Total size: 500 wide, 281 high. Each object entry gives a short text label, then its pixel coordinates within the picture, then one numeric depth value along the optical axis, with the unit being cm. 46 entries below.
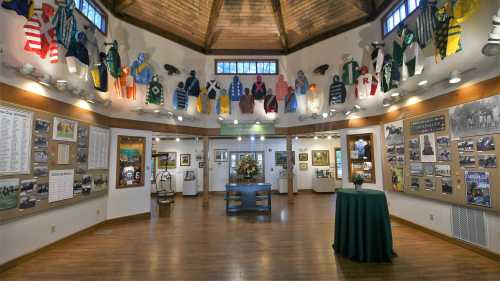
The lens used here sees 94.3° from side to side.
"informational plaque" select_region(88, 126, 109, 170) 541
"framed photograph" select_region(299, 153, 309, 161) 1170
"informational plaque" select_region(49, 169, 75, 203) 430
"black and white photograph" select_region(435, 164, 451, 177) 437
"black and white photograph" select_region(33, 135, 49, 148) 395
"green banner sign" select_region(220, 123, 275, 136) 855
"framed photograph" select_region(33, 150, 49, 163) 394
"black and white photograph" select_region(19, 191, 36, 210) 367
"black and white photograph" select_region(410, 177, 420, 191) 510
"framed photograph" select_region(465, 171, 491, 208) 370
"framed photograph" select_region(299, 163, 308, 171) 1170
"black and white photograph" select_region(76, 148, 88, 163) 498
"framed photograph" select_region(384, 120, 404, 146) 559
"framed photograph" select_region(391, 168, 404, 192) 560
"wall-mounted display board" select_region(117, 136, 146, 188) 635
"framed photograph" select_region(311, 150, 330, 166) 1163
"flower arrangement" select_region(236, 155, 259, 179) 759
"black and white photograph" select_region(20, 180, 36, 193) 370
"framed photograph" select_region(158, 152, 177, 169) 1136
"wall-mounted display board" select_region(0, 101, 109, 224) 346
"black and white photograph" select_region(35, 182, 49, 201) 397
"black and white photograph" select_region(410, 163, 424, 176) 500
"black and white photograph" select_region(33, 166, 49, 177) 394
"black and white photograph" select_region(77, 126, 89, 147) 501
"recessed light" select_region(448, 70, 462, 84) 388
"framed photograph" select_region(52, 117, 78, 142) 439
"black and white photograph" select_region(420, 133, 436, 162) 468
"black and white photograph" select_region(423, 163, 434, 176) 473
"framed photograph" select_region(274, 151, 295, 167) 1164
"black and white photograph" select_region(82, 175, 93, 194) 514
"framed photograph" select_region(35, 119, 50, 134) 399
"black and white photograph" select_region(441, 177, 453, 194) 434
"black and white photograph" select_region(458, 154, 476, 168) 389
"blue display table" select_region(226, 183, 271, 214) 713
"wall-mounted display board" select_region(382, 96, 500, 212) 361
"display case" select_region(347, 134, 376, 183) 663
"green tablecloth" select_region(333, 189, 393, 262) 354
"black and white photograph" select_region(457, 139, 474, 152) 391
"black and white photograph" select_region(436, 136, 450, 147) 437
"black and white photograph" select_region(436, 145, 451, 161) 435
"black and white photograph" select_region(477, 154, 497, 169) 357
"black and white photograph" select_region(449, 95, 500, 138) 352
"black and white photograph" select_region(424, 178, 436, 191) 471
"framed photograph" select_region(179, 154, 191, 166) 1142
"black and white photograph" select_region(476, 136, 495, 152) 358
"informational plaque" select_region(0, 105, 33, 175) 340
